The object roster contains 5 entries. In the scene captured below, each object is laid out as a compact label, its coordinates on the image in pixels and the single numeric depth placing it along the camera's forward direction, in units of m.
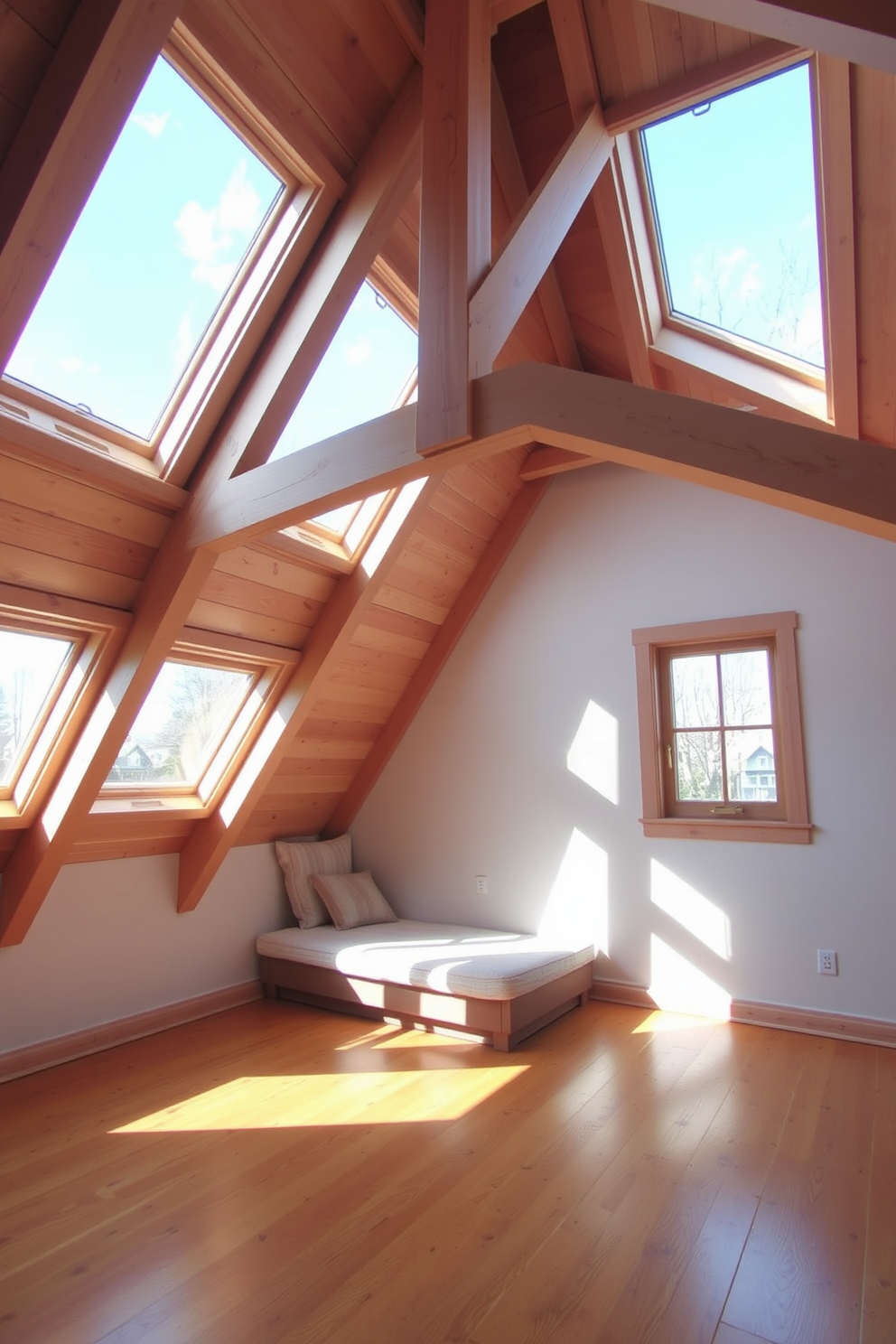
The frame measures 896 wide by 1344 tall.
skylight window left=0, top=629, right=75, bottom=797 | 3.00
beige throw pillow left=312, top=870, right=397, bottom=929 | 4.55
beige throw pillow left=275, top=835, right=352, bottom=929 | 4.62
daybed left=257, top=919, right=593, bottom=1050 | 3.58
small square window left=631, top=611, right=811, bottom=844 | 3.80
